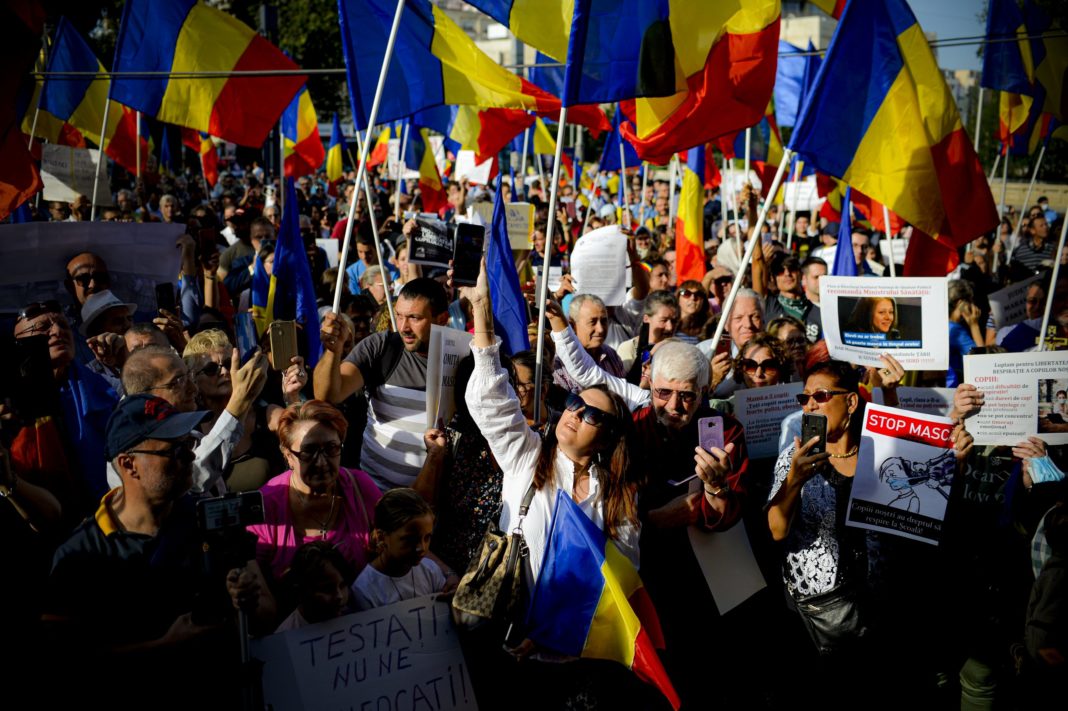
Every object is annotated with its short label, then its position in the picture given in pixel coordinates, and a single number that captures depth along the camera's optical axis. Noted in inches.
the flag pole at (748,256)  181.2
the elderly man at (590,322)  207.3
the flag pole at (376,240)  185.0
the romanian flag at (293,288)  202.2
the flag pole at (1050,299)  227.7
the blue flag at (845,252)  285.1
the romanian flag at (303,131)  448.5
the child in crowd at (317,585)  118.6
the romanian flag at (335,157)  594.0
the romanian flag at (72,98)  335.9
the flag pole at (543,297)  149.6
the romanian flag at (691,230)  323.3
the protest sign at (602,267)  241.8
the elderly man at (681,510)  137.7
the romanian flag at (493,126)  335.9
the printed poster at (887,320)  189.2
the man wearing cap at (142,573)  105.3
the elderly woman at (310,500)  131.8
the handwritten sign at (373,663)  116.3
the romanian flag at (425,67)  222.2
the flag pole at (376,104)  192.7
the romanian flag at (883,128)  187.3
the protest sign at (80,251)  167.8
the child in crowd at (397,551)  125.0
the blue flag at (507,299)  187.0
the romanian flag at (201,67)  261.1
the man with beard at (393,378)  164.9
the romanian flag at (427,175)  452.4
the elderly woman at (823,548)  140.3
